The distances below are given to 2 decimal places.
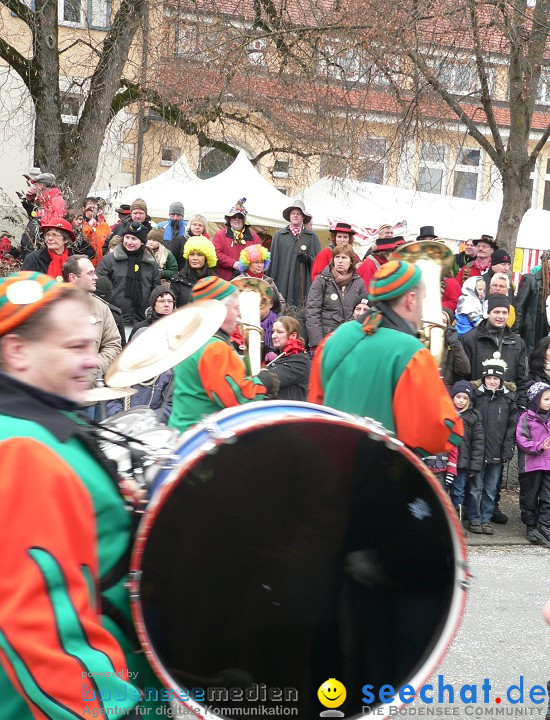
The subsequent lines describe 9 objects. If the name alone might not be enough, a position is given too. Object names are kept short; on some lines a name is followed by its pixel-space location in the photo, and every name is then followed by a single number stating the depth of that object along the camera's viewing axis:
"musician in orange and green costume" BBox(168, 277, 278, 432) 4.91
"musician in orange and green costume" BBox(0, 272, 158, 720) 1.98
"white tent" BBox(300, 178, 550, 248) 15.84
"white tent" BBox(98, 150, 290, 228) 14.80
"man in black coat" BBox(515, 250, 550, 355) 10.09
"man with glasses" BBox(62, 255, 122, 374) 7.25
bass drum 2.50
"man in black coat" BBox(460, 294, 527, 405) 8.45
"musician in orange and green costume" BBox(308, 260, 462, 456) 4.03
